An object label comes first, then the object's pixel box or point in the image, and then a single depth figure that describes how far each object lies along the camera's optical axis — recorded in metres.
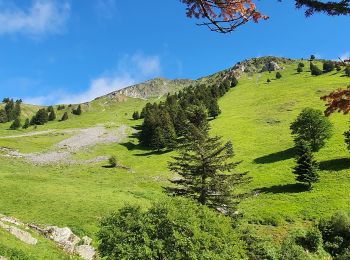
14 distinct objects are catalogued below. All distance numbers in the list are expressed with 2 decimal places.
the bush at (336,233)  40.78
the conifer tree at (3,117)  172.73
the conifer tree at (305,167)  58.16
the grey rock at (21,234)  28.60
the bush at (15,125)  151.88
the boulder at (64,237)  30.77
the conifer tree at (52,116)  178.62
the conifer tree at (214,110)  128.38
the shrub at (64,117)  177.59
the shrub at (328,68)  178.50
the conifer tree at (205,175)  35.72
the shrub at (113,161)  81.50
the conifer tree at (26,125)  153.38
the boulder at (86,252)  30.70
